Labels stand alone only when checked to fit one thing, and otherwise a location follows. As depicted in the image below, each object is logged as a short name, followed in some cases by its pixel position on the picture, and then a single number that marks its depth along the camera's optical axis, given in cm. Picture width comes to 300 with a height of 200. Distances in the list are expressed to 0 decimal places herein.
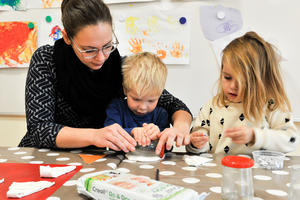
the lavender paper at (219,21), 152
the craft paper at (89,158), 83
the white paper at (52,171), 69
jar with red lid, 55
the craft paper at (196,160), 79
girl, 103
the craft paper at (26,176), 59
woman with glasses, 93
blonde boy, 108
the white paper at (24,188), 57
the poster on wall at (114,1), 164
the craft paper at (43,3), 173
